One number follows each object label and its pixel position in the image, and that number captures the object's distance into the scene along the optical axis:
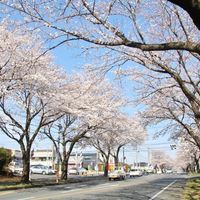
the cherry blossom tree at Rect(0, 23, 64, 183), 17.65
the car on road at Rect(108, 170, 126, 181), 34.84
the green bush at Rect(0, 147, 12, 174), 32.43
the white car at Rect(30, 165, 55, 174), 54.00
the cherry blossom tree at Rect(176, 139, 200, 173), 45.89
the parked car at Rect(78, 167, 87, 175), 60.65
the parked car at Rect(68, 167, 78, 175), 61.26
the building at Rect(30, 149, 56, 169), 90.78
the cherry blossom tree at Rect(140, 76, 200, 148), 19.93
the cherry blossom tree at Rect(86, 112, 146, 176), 33.49
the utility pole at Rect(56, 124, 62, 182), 31.45
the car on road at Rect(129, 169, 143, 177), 52.18
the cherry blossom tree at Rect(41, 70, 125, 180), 24.56
